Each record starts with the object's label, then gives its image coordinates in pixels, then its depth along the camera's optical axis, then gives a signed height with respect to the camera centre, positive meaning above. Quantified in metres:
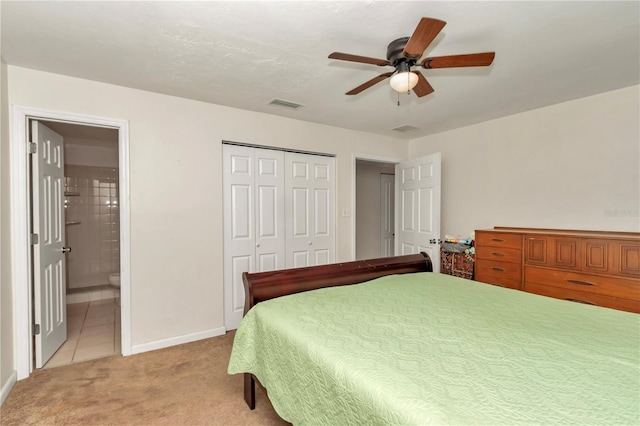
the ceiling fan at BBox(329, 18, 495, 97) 1.48 +0.85
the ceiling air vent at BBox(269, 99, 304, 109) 3.04 +1.12
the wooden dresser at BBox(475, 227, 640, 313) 2.29 -0.51
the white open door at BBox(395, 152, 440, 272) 3.86 +0.01
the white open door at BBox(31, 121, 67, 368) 2.44 -0.30
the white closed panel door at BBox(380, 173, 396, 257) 5.93 -0.12
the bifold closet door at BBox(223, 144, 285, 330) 3.29 -0.10
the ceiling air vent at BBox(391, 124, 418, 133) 3.91 +1.09
